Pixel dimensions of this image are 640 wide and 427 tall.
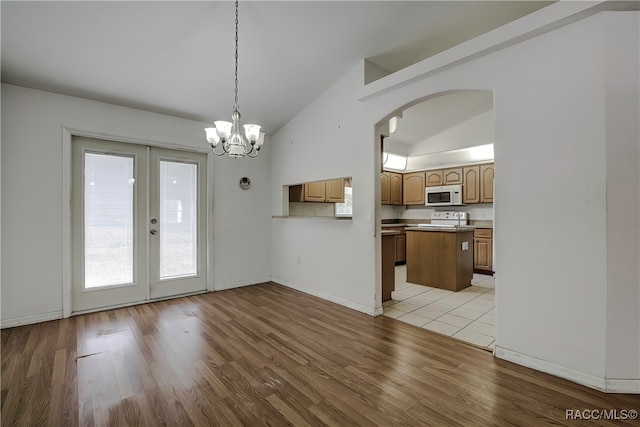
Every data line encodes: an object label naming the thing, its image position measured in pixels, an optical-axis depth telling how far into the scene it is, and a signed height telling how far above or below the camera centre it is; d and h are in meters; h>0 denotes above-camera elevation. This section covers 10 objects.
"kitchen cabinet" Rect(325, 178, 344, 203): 5.49 +0.45
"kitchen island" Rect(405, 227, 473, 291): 4.24 -0.70
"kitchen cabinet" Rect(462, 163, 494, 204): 5.42 +0.59
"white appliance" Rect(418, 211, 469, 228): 5.93 -0.11
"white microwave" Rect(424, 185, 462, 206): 5.84 +0.39
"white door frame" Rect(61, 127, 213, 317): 3.17 +0.00
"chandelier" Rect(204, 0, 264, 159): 2.34 +0.64
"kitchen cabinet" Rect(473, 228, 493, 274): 5.36 -0.73
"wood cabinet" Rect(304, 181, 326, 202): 5.09 +0.41
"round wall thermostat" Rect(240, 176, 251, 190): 4.57 +0.51
